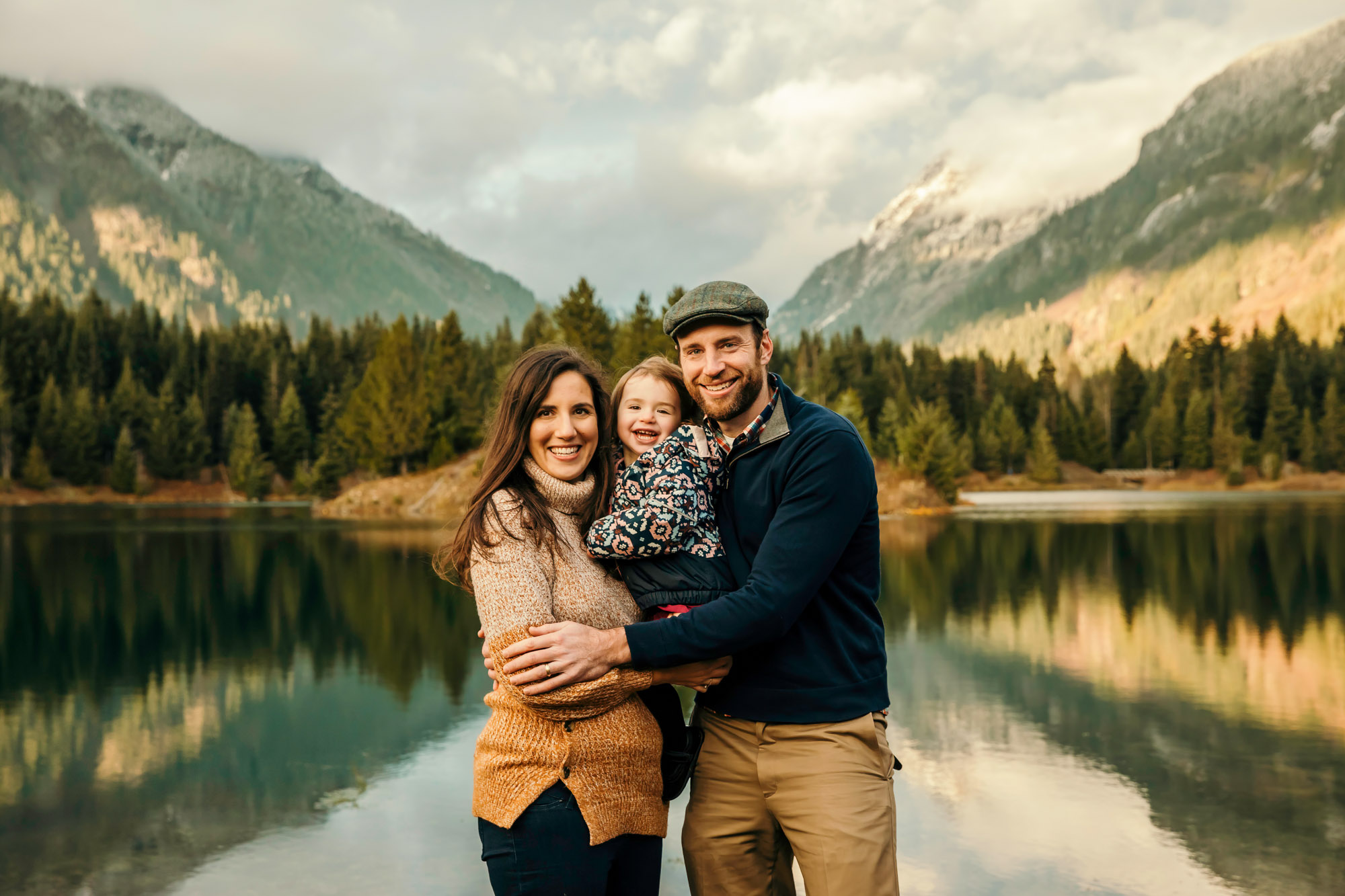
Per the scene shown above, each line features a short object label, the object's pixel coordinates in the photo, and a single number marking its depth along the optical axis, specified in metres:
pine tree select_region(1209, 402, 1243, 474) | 87.81
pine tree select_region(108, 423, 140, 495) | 74.50
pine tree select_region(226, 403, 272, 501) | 76.06
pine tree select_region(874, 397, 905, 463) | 74.44
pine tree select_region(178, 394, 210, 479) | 78.50
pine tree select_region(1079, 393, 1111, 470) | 99.75
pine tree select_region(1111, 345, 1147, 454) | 105.81
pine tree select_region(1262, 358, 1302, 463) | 88.75
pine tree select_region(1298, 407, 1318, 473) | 87.25
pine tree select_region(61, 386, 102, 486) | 73.12
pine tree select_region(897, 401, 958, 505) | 59.38
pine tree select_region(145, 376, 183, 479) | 77.00
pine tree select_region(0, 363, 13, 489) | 71.69
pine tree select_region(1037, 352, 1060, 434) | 100.25
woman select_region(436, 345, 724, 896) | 2.87
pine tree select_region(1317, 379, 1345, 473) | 86.25
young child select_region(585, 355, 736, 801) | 3.03
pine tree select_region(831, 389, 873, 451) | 62.92
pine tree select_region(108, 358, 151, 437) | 77.38
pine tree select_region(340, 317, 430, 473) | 60.44
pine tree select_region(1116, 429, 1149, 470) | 98.56
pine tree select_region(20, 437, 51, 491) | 70.94
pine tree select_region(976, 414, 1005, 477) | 92.75
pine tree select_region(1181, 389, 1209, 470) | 91.12
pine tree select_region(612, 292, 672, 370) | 48.41
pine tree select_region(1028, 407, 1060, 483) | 92.12
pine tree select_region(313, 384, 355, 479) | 69.44
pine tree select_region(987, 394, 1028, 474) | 93.69
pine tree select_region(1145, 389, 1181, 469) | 94.44
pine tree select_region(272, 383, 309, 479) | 78.25
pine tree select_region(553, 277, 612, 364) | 51.38
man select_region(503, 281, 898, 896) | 2.99
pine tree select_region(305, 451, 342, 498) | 66.38
